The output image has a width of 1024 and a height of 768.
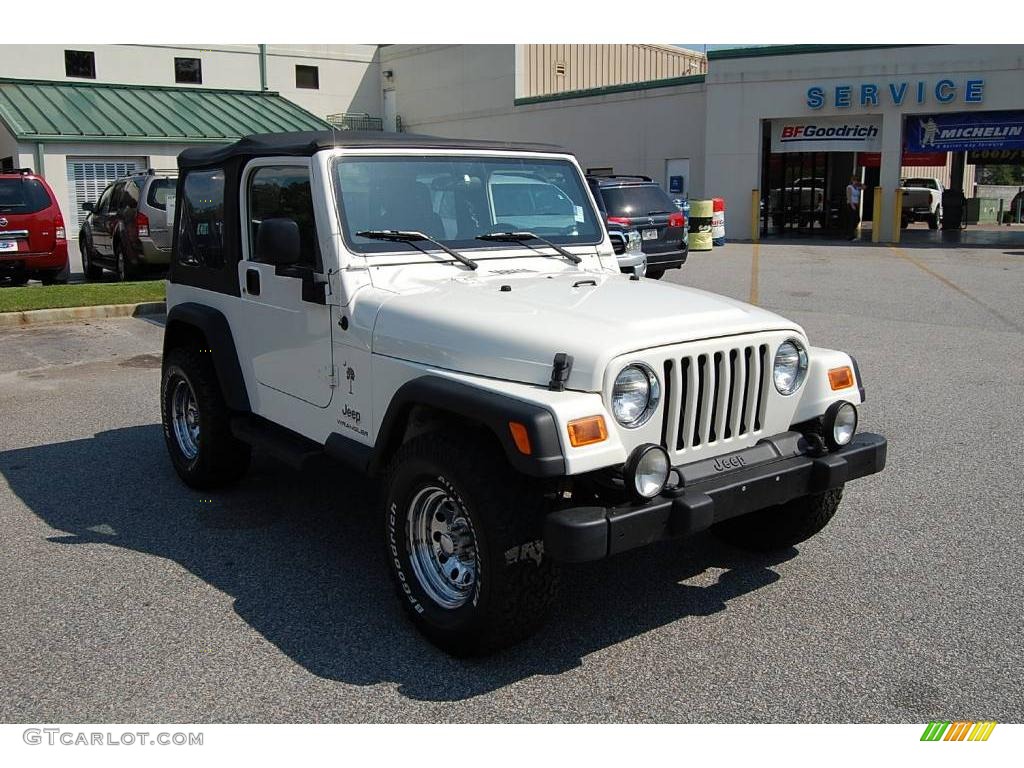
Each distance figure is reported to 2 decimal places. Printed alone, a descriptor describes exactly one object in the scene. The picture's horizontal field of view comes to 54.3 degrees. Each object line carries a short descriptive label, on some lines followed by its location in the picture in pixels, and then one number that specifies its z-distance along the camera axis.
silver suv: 15.40
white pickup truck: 31.02
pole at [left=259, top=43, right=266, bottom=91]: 38.94
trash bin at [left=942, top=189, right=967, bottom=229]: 30.34
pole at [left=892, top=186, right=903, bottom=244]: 25.27
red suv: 15.27
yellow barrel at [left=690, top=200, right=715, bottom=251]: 23.91
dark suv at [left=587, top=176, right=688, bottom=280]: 16.50
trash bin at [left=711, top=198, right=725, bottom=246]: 24.94
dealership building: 25.17
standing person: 27.45
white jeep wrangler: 3.61
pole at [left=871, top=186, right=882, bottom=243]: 25.66
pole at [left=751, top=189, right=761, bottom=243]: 27.11
